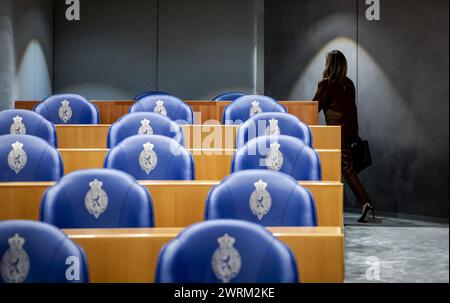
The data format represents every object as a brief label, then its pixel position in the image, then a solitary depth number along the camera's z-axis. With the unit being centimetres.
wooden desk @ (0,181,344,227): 741
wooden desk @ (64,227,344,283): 531
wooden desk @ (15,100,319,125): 1443
